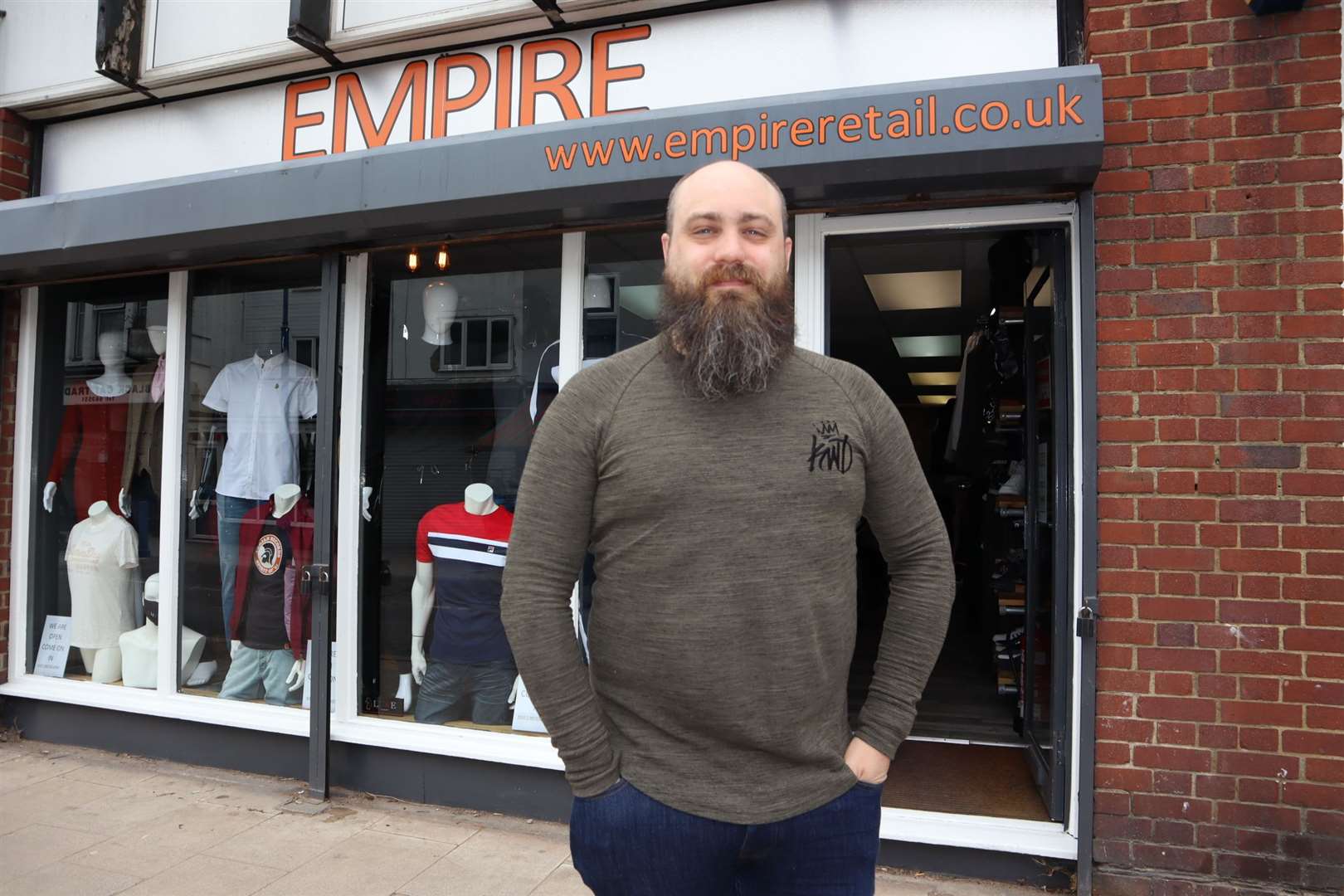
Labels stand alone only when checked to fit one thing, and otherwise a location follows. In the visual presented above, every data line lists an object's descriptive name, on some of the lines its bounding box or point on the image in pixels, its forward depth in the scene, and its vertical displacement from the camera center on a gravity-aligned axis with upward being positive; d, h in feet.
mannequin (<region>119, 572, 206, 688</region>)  15.28 -3.25
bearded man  4.51 -0.60
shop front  10.40 +2.07
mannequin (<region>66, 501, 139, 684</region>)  16.01 -2.08
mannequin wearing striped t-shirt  13.39 -2.18
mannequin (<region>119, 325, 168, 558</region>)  15.94 +0.51
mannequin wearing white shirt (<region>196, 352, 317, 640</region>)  14.92 +0.80
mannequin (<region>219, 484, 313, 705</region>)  14.66 -2.28
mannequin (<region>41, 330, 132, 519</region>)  16.39 +0.87
